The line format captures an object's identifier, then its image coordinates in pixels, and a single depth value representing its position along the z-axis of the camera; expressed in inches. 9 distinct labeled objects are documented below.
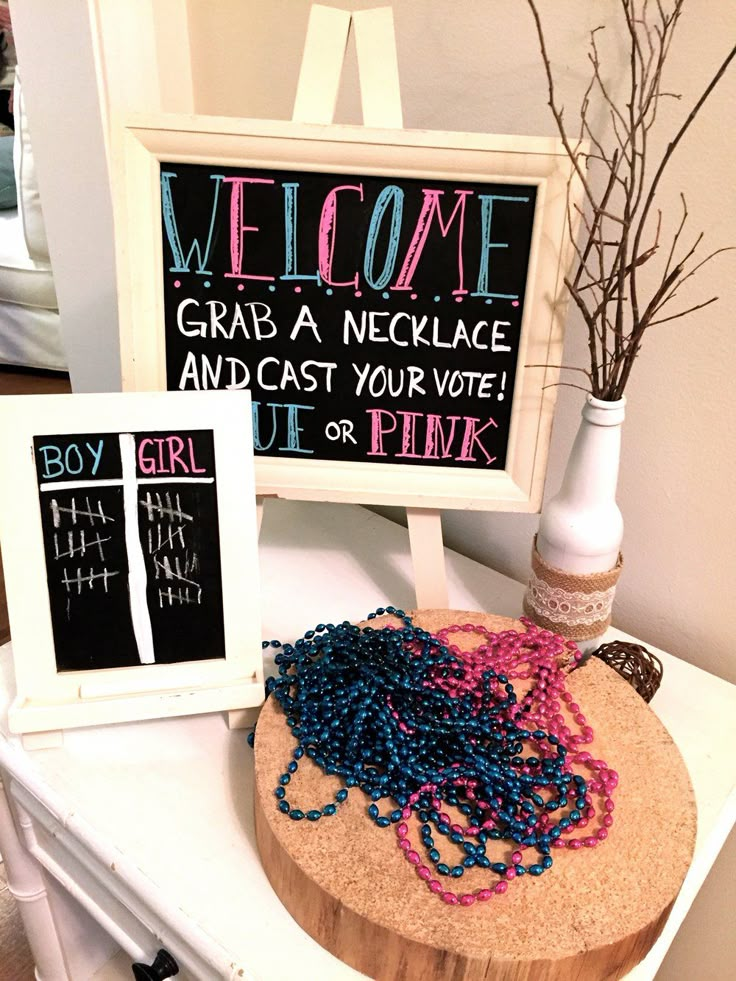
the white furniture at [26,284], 98.6
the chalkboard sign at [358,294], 27.4
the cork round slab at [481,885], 19.7
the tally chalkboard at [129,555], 25.5
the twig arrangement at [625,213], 25.4
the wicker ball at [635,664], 29.8
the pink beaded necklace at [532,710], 22.0
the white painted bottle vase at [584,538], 28.2
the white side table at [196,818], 22.7
